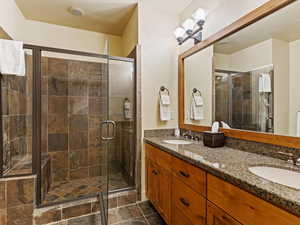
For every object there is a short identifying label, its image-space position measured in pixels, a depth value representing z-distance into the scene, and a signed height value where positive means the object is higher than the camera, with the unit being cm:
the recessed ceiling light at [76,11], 215 +139
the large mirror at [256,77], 112 +30
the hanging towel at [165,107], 215 +6
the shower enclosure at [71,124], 171 -17
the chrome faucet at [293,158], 100 -30
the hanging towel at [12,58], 146 +50
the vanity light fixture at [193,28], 182 +104
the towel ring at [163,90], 220 +30
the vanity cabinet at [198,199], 69 -52
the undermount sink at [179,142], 181 -35
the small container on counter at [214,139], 151 -26
